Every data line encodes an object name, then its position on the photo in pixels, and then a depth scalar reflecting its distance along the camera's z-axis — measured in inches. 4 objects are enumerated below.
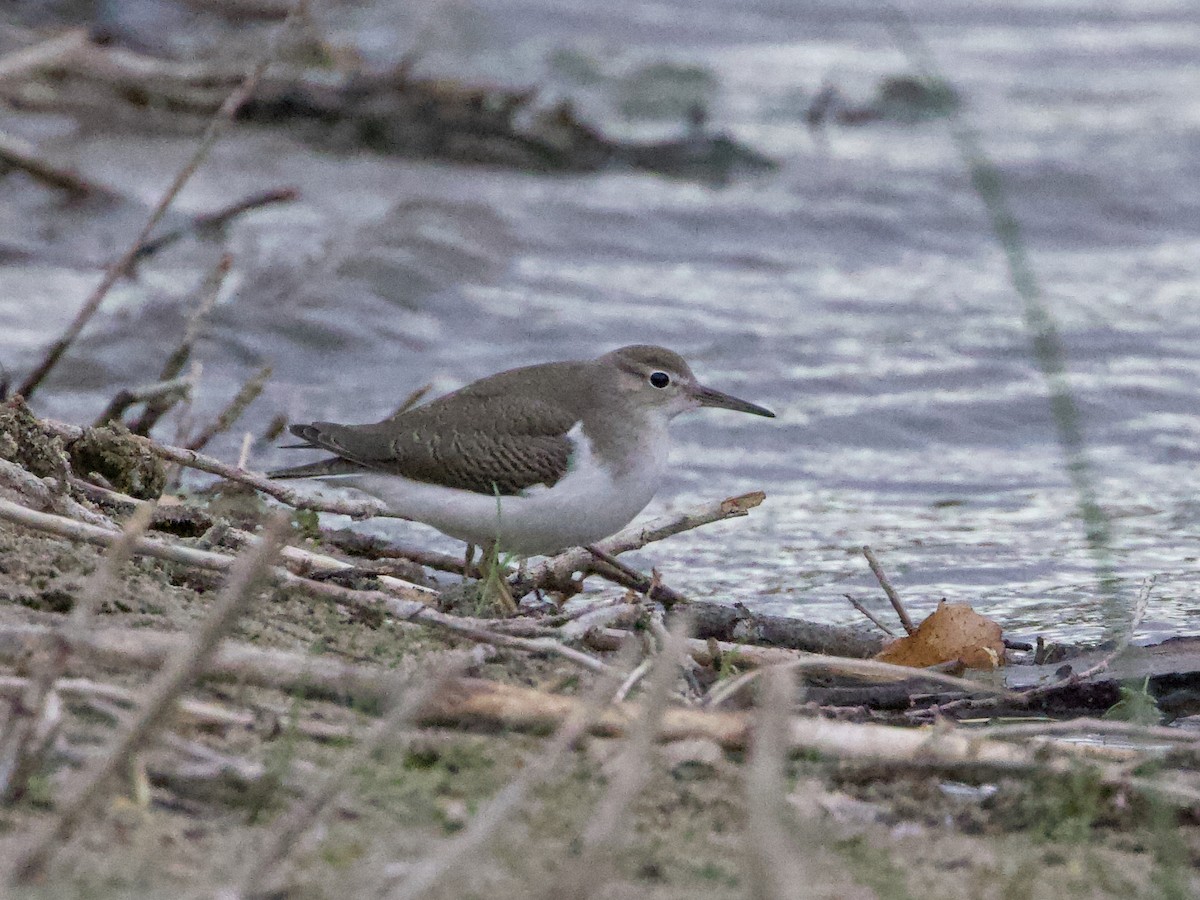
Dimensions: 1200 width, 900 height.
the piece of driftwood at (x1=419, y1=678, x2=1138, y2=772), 297.6
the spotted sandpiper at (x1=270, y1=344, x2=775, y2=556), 452.1
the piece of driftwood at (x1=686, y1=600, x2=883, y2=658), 408.2
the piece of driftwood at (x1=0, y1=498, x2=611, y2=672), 320.5
